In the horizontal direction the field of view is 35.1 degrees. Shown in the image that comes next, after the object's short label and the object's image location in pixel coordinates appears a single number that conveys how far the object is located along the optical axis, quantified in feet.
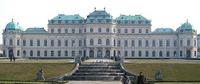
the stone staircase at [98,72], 104.98
